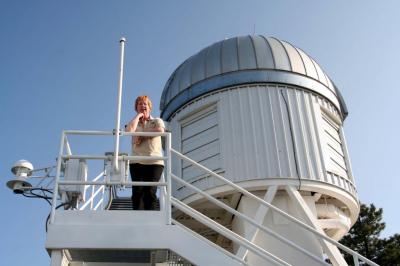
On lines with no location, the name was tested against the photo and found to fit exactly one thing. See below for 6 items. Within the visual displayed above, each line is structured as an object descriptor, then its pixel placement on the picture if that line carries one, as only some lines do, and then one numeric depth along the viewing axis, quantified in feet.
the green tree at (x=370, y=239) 83.28
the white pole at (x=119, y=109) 18.90
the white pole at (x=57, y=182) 18.04
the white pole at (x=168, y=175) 18.46
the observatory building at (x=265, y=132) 32.73
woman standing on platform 20.34
